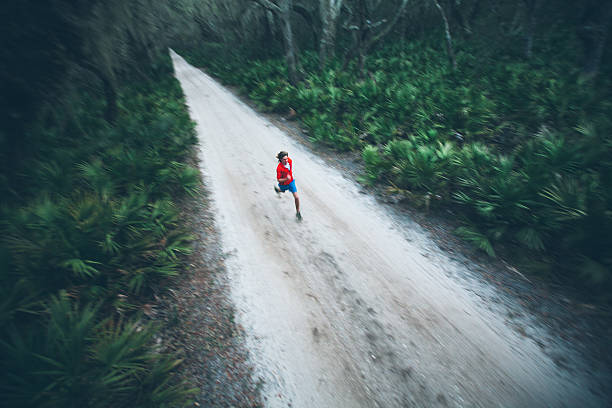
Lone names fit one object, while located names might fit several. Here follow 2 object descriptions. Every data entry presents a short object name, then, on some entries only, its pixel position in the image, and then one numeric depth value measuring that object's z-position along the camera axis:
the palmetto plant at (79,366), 2.34
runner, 5.59
